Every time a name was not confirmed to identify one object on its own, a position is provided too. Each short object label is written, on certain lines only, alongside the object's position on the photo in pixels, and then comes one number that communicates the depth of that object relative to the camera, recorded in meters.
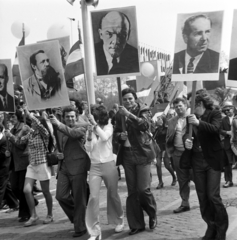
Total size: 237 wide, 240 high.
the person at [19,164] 7.14
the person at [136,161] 5.82
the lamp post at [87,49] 11.27
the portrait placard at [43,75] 6.07
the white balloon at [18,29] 12.75
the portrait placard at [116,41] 5.83
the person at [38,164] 6.73
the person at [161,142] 9.73
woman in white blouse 5.61
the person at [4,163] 7.38
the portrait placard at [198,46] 5.48
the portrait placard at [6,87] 7.27
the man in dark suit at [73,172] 5.94
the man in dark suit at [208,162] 5.12
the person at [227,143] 9.41
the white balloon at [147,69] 13.51
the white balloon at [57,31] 11.63
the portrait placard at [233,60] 5.96
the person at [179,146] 7.19
